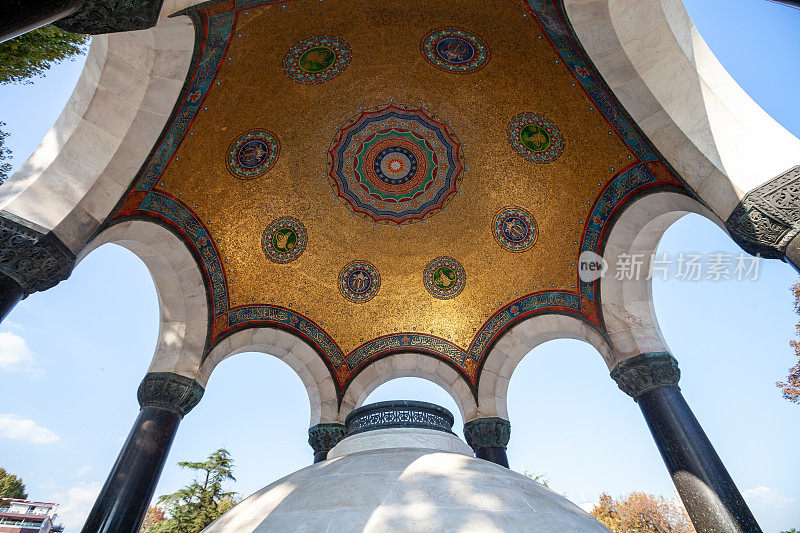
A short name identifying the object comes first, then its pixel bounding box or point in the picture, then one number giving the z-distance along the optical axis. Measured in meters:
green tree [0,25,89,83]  5.84
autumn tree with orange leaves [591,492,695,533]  19.27
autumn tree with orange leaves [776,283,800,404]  8.86
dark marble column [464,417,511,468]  7.00
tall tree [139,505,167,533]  17.45
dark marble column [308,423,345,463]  7.19
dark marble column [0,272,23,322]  3.45
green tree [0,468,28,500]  21.47
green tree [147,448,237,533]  10.09
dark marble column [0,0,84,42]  1.98
